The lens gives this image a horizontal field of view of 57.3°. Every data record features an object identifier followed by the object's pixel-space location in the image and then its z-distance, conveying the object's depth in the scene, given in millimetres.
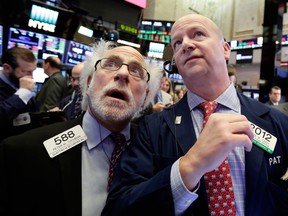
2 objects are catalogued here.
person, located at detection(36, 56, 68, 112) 3598
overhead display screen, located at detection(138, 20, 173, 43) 9758
